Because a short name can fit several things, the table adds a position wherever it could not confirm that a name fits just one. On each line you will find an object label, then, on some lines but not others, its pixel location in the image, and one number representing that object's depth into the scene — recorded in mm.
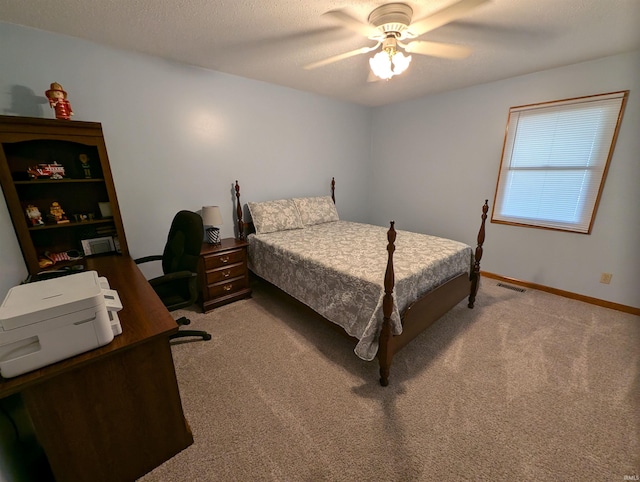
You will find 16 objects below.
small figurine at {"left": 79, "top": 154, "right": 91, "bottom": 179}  2061
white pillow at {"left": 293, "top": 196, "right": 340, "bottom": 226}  3480
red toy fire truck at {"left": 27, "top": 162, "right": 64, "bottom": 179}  1850
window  2492
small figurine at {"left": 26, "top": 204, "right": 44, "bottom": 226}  1884
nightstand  2588
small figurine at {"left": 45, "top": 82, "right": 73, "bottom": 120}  1825
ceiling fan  1516
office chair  1941
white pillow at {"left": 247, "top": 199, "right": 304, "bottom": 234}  3084
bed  1703
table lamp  2693
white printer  866
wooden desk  963
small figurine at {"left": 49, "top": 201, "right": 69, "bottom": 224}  1994
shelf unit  1718
